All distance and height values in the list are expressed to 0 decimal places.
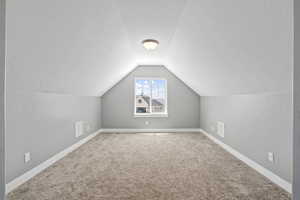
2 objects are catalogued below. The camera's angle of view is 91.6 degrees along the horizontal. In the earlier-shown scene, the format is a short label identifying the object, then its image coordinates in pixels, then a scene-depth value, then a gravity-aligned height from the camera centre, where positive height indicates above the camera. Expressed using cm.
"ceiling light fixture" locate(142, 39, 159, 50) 298 +117
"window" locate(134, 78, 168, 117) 545 +14
